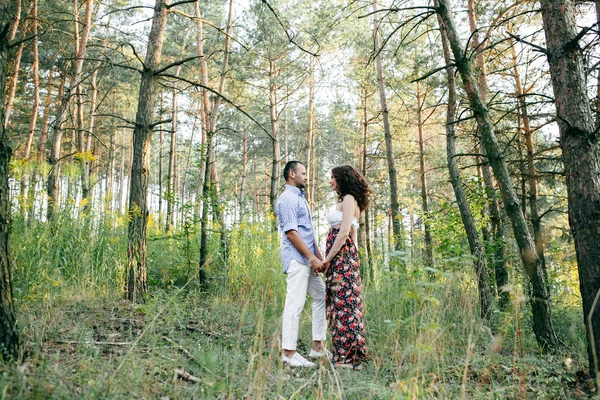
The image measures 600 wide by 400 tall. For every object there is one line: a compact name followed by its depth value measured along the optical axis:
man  4.05
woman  4.23
